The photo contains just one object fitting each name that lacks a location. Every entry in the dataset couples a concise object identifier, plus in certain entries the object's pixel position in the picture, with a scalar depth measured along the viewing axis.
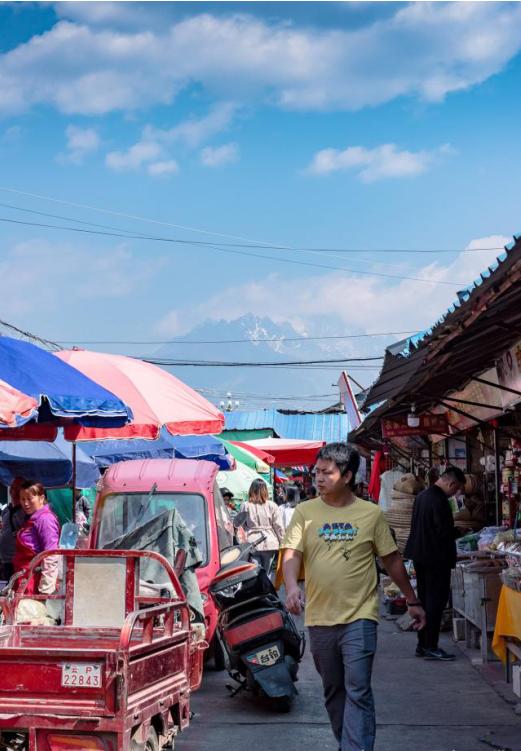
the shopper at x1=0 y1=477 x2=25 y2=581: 10.33
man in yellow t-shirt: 5.97
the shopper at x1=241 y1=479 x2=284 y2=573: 15.59
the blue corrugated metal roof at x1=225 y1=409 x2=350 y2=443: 46.78
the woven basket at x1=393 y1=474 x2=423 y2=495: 17.72
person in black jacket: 11.28
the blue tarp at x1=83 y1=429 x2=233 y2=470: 17.66
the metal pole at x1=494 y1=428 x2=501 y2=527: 14.41
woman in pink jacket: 9.52
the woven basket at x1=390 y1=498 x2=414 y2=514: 17.22
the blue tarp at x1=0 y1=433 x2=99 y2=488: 14.91
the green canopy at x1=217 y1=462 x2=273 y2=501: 26.64
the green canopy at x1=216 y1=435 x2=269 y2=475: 27.83
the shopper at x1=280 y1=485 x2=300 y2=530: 39.22
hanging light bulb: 15.99
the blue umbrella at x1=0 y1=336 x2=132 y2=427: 8.23
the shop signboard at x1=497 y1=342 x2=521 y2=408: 9.83
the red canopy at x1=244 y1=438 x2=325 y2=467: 31.39
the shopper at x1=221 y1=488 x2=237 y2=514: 21.58
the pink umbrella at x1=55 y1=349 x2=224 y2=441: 11.77
